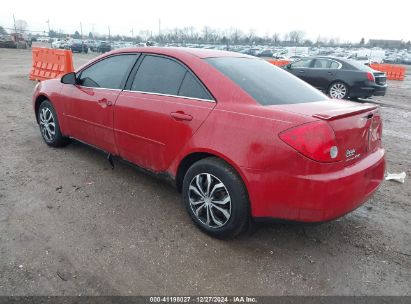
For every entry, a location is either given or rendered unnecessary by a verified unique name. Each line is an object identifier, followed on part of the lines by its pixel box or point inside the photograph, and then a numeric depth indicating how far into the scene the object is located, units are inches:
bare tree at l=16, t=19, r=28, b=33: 3878.7
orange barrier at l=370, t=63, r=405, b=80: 874.1
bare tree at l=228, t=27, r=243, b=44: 4442.4
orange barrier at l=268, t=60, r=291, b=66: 789.8
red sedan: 97.5
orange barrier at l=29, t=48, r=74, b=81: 445.7
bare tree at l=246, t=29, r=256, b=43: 3703.2
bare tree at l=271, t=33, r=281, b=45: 4040.4
